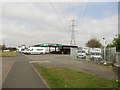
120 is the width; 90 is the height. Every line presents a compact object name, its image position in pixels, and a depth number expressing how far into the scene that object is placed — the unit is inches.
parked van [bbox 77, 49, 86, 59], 778.9
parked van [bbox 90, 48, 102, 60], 630.1
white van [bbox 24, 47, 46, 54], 1296.7
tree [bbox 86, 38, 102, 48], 1509.0
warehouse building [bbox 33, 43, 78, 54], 1513.6
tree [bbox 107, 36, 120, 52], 688.6
